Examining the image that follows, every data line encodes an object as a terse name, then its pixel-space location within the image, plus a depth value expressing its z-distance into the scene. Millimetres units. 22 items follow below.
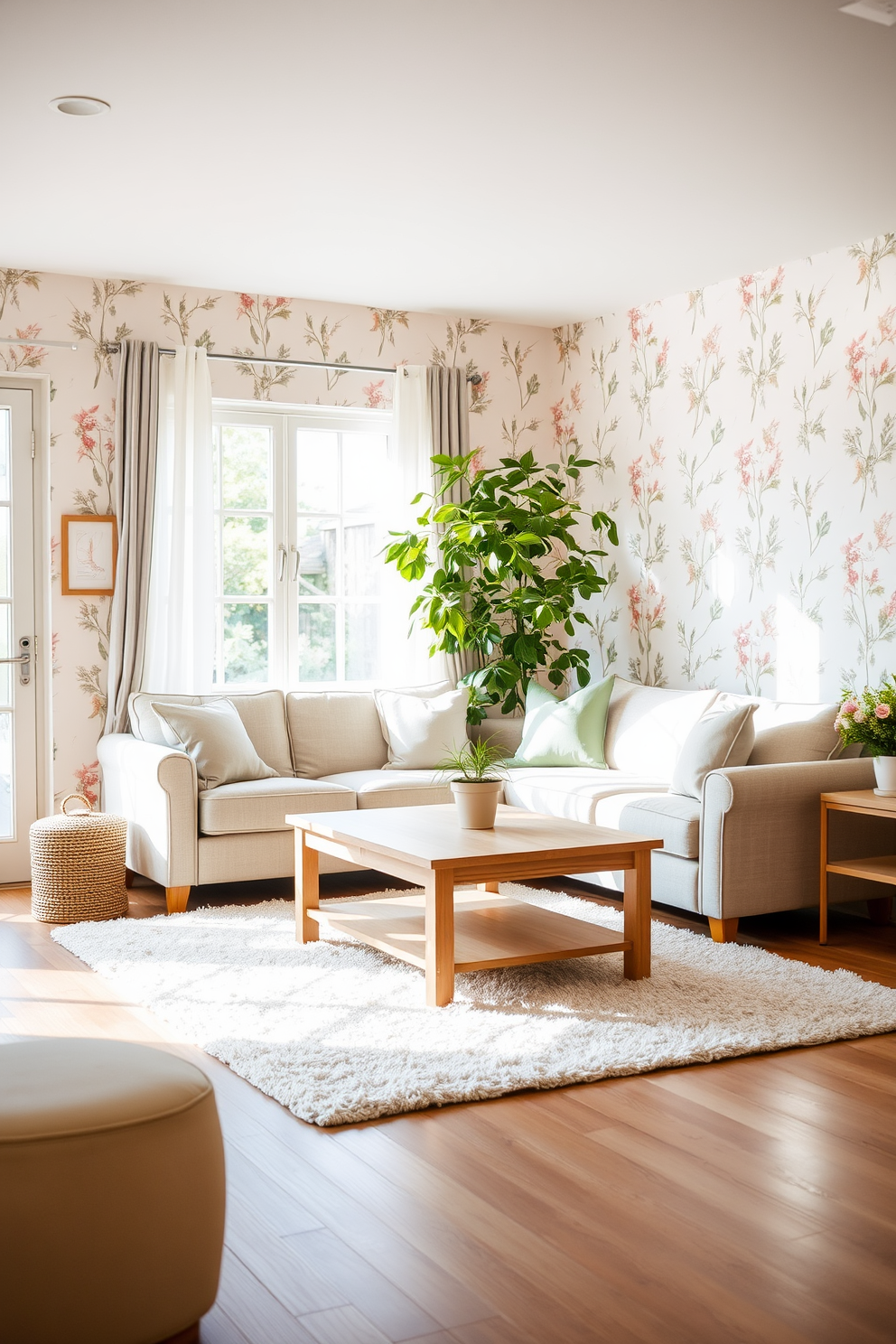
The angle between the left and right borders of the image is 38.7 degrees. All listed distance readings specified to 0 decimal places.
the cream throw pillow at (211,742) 5203
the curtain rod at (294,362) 6000
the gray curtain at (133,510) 5691
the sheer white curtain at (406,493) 6355
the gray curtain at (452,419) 6457
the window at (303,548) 6125
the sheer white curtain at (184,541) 5773
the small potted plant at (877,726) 4441
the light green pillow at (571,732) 5773
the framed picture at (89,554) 5672
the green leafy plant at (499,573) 6000
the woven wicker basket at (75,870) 4863
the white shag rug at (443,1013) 3078
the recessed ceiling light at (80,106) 3570
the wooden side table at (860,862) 4301
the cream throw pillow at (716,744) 4758
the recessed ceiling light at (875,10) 2996
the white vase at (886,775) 4434
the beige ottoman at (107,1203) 1793
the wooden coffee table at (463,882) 3625
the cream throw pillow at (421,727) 5902
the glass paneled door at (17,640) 5594
